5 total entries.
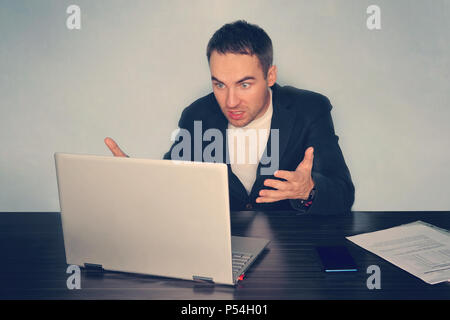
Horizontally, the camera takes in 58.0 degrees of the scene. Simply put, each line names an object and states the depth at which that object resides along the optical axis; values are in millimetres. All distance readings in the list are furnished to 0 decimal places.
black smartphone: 1268
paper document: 1250
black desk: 1153
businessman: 2311
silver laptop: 1113
